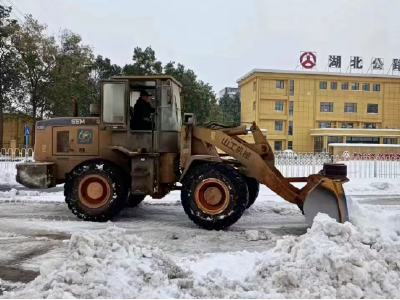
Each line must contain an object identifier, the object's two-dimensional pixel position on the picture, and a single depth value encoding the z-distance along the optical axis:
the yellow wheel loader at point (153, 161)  7.53
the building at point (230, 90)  96.96
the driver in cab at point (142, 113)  8.38
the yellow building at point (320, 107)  50.00
